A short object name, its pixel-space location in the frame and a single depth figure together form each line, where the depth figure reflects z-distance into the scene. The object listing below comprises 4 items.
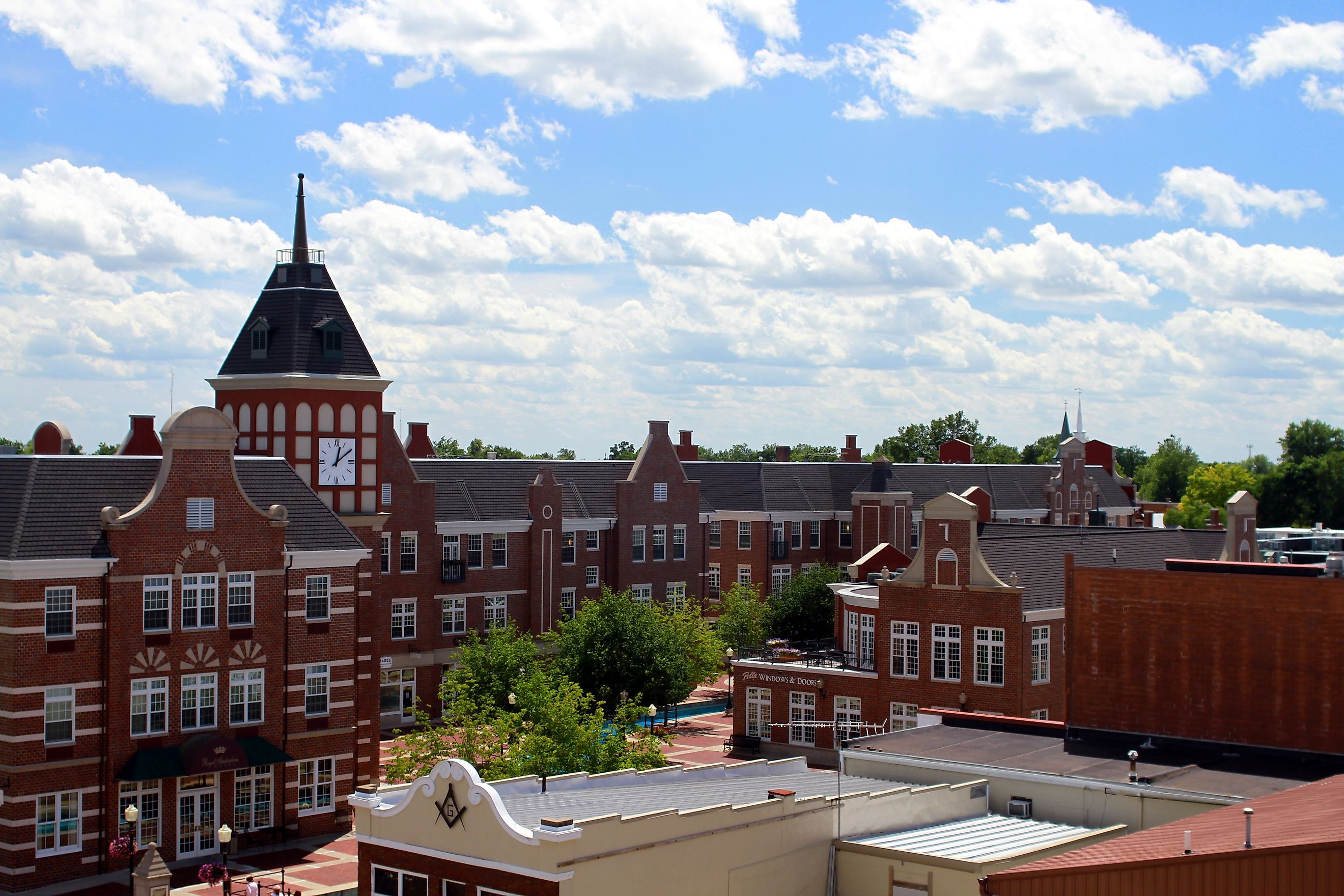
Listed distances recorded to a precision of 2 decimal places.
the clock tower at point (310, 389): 51.38
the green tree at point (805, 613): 73.75
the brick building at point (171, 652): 39.84
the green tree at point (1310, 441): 156.62
